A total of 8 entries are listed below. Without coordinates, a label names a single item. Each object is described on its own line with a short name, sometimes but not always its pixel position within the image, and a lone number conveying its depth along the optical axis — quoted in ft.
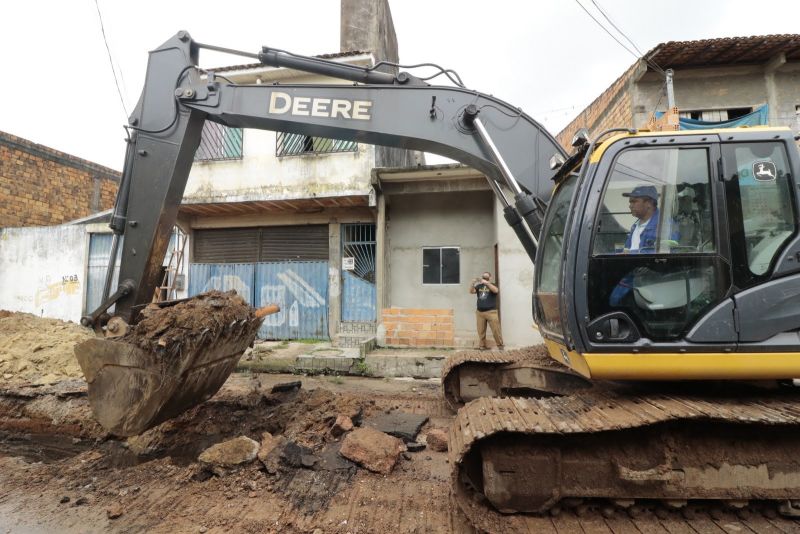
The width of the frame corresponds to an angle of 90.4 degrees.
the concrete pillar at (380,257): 29.50
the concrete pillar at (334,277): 31.50
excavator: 7.00
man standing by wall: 25.14
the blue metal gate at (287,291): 32.04
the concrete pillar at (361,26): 40.50
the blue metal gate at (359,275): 31.42
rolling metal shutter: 32.86
